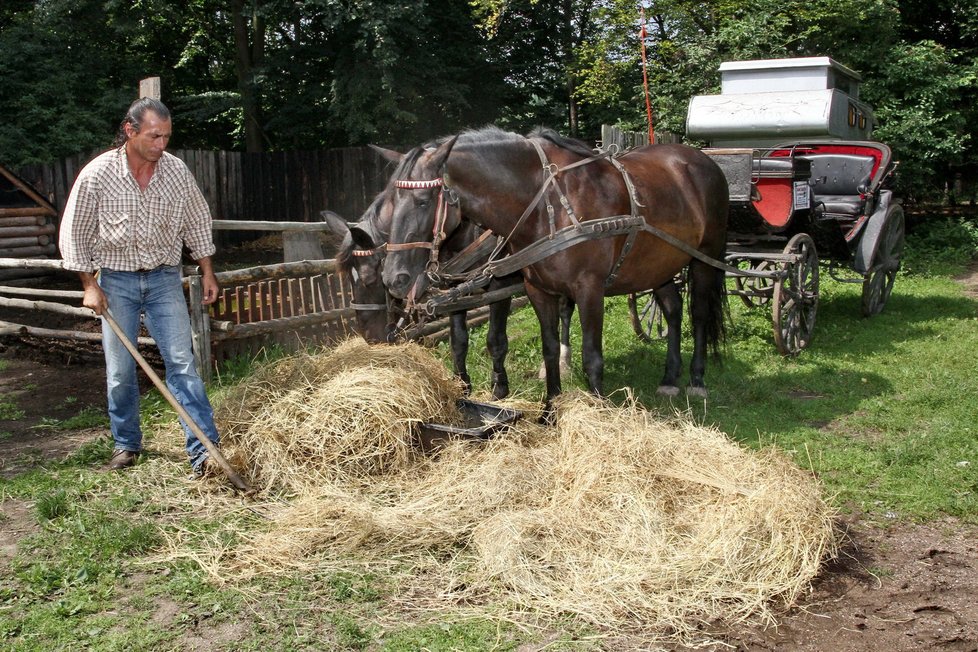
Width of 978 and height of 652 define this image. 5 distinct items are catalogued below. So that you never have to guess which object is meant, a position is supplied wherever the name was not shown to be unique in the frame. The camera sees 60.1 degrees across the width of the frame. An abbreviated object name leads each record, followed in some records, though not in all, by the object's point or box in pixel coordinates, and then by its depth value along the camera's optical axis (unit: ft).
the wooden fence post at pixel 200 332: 21.79
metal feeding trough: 15.47
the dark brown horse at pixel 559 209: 16.14
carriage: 25.41
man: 14.99
